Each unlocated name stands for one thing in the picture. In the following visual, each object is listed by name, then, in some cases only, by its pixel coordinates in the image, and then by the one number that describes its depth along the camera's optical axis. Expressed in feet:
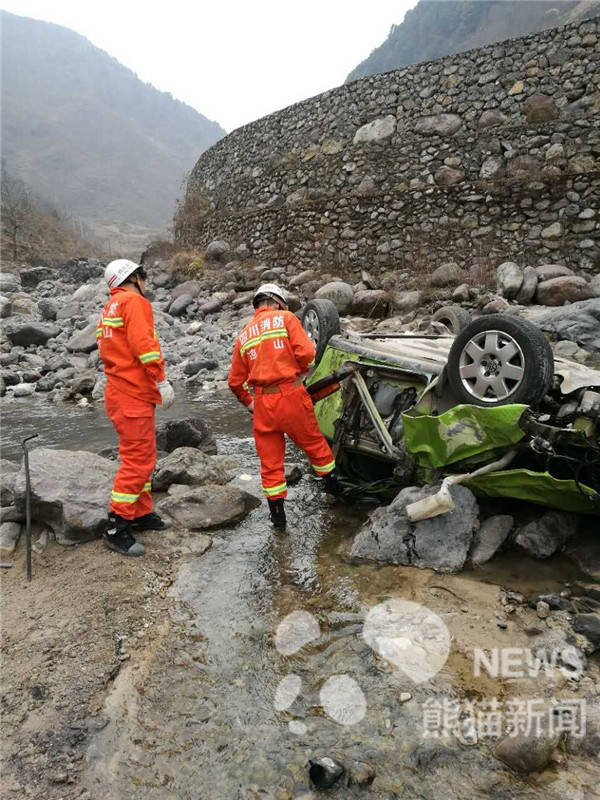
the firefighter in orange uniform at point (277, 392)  12.04
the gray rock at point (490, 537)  10.05
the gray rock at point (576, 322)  25.16
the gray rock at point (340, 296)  36.78
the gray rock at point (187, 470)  14.33
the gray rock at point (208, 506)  12.55
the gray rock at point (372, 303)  35.65
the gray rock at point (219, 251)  54.24
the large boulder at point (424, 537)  10.05
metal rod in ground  10.17
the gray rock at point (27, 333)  34.65
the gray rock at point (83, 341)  33.01
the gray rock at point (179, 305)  43.68
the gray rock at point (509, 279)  32.41
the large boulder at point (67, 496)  11.27
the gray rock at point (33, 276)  59.52
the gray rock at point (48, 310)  41.88
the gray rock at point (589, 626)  7.71
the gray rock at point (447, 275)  36.70
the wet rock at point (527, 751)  5.80
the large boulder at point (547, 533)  9.85
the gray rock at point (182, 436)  17.85
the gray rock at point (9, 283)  54.08
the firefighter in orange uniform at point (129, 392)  11.00
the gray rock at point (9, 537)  11.11
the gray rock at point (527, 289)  31.83
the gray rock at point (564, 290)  30.78
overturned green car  9.03
